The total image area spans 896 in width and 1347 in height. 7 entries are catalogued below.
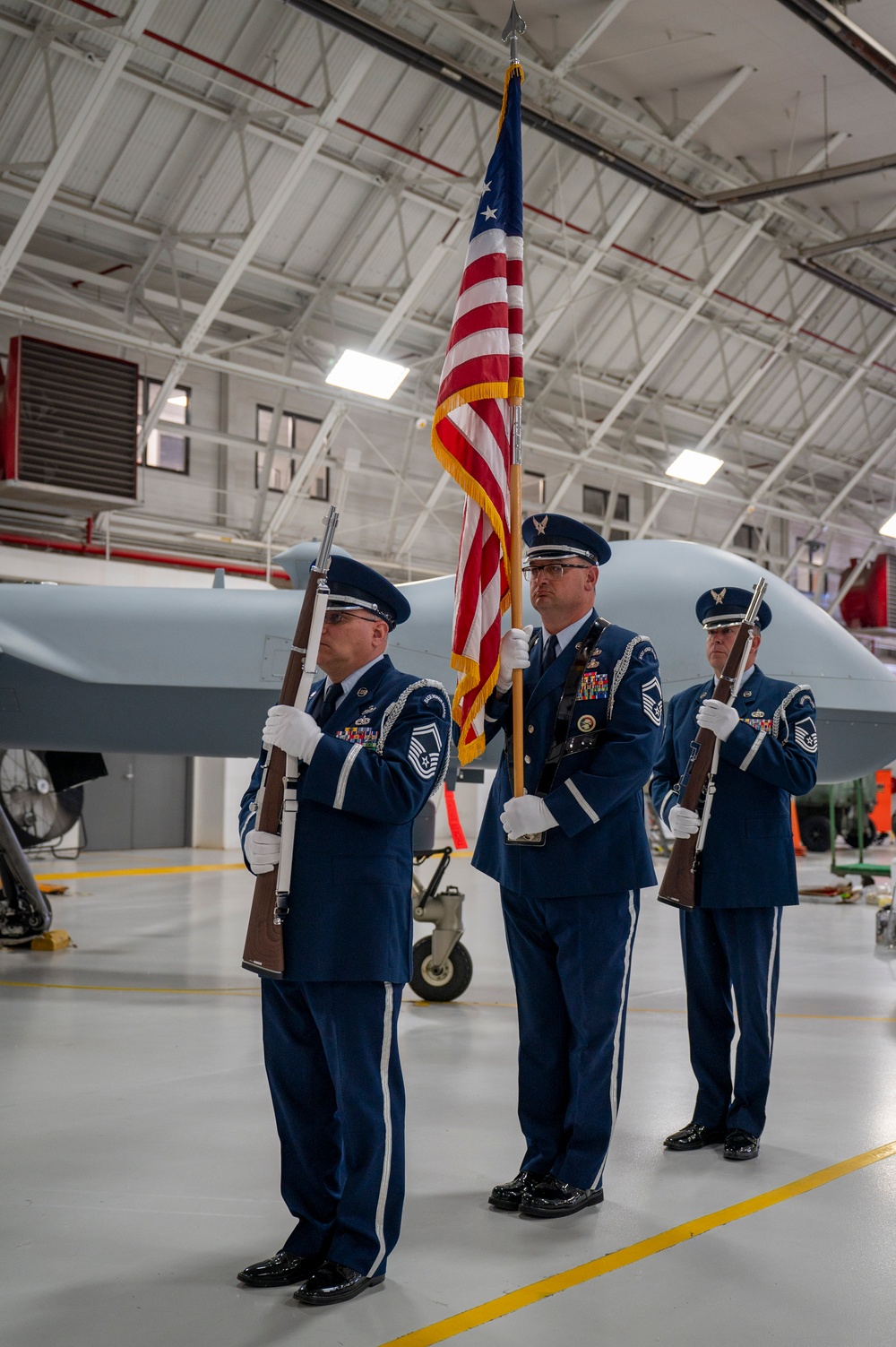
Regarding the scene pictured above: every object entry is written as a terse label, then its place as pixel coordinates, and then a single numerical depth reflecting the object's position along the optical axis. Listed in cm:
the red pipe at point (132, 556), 1323
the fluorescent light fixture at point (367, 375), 1366
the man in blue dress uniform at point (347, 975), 274
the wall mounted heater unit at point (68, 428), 1162
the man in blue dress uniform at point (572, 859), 329
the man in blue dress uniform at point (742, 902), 392
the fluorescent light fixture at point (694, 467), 1805
